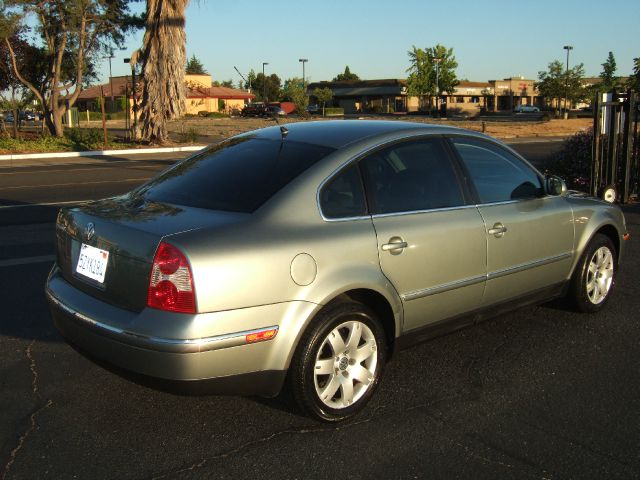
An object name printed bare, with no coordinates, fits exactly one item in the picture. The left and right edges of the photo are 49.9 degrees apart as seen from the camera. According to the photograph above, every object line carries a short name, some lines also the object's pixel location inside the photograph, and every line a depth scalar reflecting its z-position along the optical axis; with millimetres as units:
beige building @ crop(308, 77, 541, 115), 92562
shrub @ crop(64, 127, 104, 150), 27984
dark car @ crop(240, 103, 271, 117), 61188
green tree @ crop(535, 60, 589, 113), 60281
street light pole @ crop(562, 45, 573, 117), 60156
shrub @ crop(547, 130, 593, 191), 13047
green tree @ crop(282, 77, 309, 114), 53975
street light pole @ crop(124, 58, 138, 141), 28416
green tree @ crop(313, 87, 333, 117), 77925
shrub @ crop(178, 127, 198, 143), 31141
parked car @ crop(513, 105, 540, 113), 82312
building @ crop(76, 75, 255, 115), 77312
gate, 11281
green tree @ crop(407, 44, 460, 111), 75625
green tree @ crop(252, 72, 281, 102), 98875
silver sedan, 3287
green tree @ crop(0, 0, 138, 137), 27203
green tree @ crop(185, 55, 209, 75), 139750
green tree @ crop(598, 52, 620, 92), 50812
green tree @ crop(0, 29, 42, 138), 29953
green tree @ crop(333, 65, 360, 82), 134375
